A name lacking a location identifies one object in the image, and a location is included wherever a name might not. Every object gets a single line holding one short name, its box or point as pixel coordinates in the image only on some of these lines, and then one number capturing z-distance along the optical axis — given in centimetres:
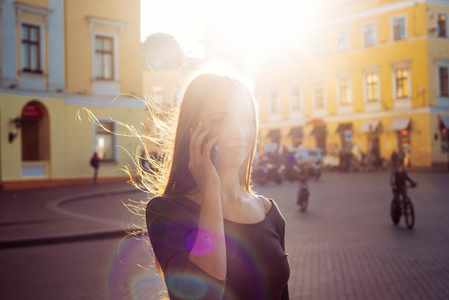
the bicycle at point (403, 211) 1081
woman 174
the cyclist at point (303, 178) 1489
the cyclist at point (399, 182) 1116
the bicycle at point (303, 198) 1479
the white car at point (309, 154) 3684
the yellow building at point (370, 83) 3984
